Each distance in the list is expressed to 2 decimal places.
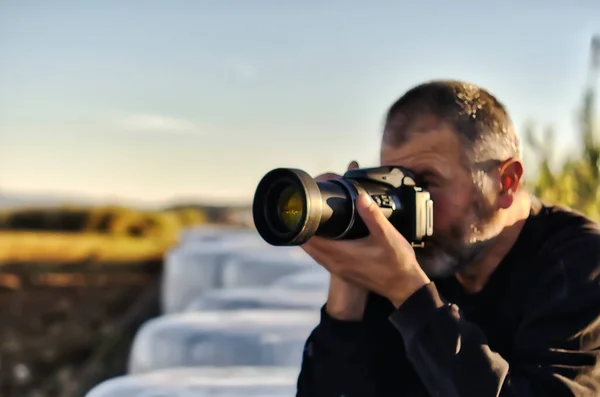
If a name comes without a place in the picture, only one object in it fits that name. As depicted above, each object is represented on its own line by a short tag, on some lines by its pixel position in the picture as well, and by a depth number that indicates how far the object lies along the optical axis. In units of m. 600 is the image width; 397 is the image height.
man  1.04
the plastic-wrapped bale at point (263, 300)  2.94
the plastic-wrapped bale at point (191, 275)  4.97
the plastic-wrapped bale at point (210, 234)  7.91
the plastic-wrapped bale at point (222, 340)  2.26
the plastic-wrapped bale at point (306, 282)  3.33
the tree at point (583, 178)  3.49
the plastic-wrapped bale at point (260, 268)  4.21
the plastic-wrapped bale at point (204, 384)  1.75
